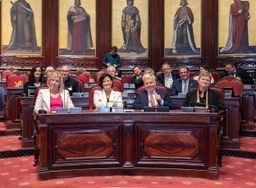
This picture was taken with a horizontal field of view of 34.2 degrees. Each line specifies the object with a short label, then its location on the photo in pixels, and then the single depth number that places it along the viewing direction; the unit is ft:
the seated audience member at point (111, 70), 24.24
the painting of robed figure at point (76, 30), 35.63
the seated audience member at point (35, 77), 21.85
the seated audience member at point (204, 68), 25.86
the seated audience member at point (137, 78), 25.91
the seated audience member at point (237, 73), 26.58
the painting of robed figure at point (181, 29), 35.09
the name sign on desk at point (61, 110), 14.53
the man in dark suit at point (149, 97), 16.93
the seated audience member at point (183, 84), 22.77
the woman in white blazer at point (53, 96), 16.31
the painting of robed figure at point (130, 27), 36.14
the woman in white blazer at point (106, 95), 17.15
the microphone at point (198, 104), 16.35
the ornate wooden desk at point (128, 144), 14.46
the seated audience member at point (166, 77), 26.27
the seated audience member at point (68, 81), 22.02
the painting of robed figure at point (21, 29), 34.45
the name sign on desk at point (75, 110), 14.76
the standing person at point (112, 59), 32.35
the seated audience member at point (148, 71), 23.90
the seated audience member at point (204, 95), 16.96
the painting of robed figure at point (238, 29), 33.22
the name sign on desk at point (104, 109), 14.97
